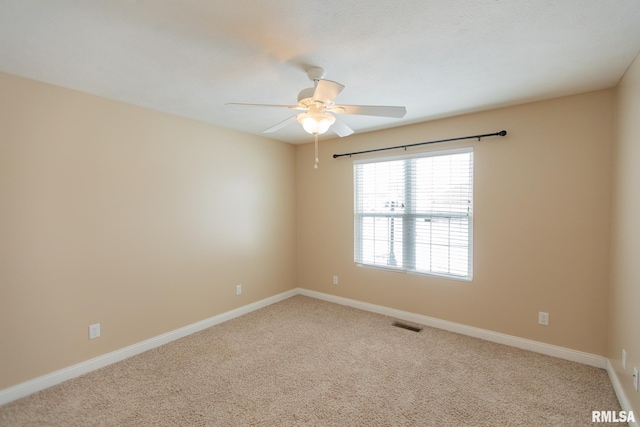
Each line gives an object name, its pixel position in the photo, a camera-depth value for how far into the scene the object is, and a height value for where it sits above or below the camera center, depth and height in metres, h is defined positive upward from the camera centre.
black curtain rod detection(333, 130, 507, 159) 2.92 +0.72
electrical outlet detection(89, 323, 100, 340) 2.56 -1.08
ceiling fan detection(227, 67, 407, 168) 1.94 +0.68
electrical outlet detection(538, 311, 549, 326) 2.76 -1.08
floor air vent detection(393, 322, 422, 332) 3.34 -1.41
